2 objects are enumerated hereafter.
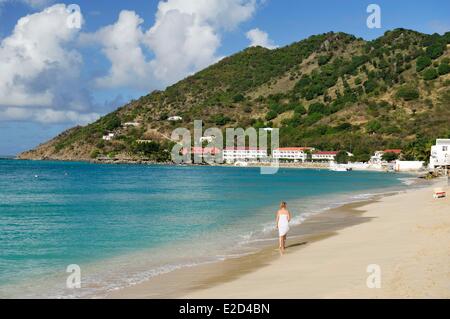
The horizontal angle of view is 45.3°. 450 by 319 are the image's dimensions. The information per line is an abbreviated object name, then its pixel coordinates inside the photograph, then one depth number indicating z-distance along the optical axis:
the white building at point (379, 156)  161.00
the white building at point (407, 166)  139.69
